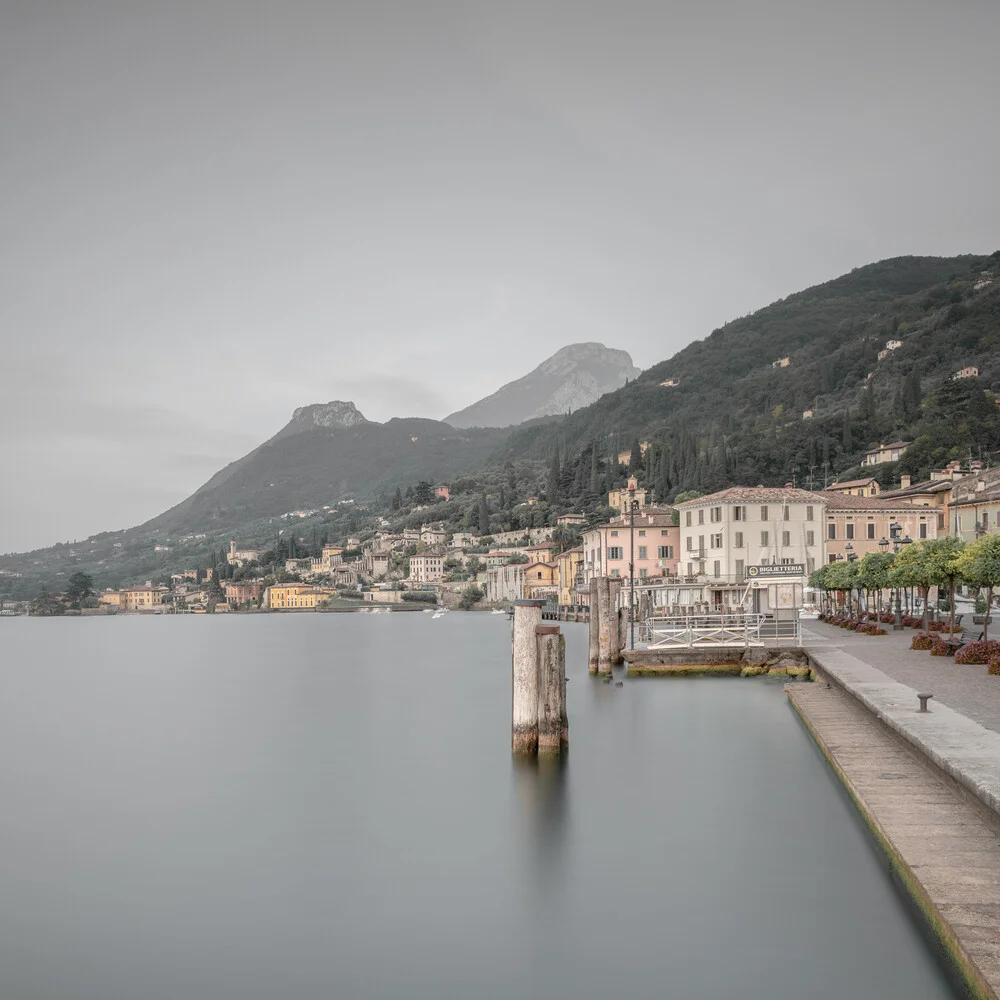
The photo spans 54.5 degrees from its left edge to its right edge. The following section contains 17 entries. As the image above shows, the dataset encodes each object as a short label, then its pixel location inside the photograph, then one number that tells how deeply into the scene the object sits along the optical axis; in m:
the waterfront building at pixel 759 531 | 66.69
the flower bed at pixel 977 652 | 25.61
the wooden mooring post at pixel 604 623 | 36.56
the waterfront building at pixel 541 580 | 130.88
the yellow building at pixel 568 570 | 114.19
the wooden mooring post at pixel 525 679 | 18.16
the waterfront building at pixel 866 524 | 72.69
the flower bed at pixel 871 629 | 39.93
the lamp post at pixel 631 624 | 38.76
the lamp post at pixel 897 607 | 38.97
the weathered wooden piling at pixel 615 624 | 37.81
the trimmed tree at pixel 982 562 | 26.59
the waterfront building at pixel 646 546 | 85.31
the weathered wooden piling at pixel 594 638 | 37.78
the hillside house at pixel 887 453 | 114.44
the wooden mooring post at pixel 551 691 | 18.25
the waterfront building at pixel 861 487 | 97.50
